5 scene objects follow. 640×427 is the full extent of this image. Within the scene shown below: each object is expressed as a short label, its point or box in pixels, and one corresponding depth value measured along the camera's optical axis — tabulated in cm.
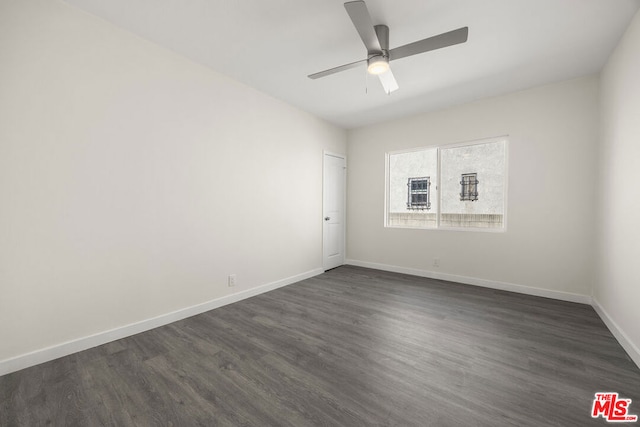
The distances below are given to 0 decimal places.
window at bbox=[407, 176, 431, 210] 446
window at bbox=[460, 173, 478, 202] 397
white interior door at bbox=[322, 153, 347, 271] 479
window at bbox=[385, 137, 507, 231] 381
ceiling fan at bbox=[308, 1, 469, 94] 182
